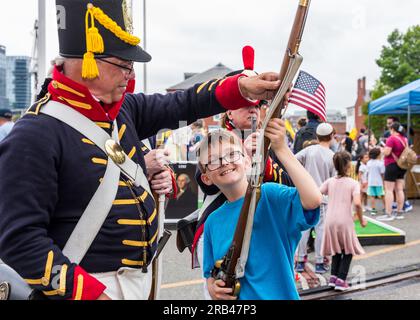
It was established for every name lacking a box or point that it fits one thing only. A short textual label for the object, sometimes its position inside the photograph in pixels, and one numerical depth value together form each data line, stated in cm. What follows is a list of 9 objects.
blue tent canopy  1034
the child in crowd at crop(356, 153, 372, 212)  1051
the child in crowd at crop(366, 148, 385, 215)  995
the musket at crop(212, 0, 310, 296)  161
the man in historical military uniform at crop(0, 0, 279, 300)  156
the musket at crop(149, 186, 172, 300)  212
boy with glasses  198
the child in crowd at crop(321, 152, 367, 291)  496
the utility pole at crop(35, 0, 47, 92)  320
